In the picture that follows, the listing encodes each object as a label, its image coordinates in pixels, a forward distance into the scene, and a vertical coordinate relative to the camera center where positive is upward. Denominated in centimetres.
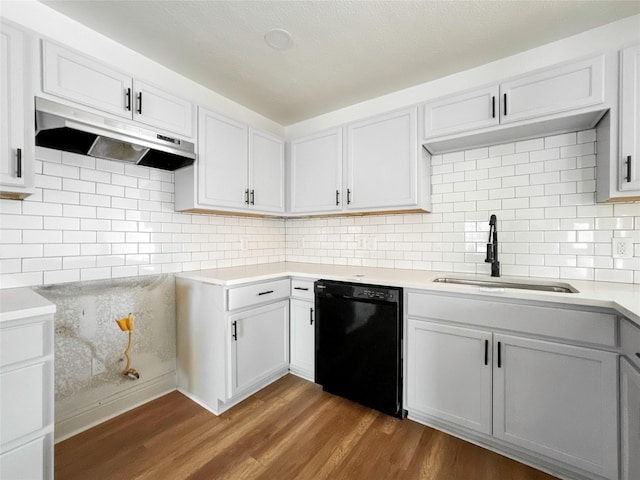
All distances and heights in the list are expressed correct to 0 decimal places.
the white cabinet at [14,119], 133 +57
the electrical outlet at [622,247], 174 -6
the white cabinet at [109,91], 150 +87
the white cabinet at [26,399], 114 -66
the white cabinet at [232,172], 219 +56
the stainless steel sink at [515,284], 179 -32
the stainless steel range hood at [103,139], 145 +57
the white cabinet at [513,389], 138 -83
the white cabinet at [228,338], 201 -76
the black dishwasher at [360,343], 192 -75
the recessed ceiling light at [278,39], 184 +131
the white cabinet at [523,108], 162 +81
